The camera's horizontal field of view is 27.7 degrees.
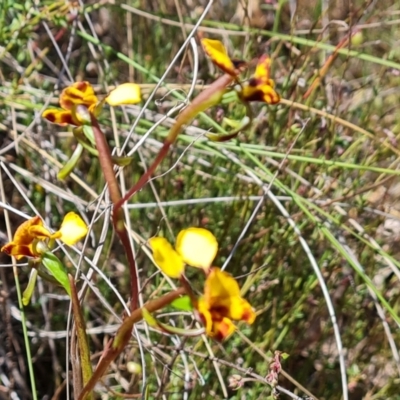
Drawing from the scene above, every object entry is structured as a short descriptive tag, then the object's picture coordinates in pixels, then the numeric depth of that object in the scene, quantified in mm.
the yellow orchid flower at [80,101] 203
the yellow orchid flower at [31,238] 213
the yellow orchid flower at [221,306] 174
